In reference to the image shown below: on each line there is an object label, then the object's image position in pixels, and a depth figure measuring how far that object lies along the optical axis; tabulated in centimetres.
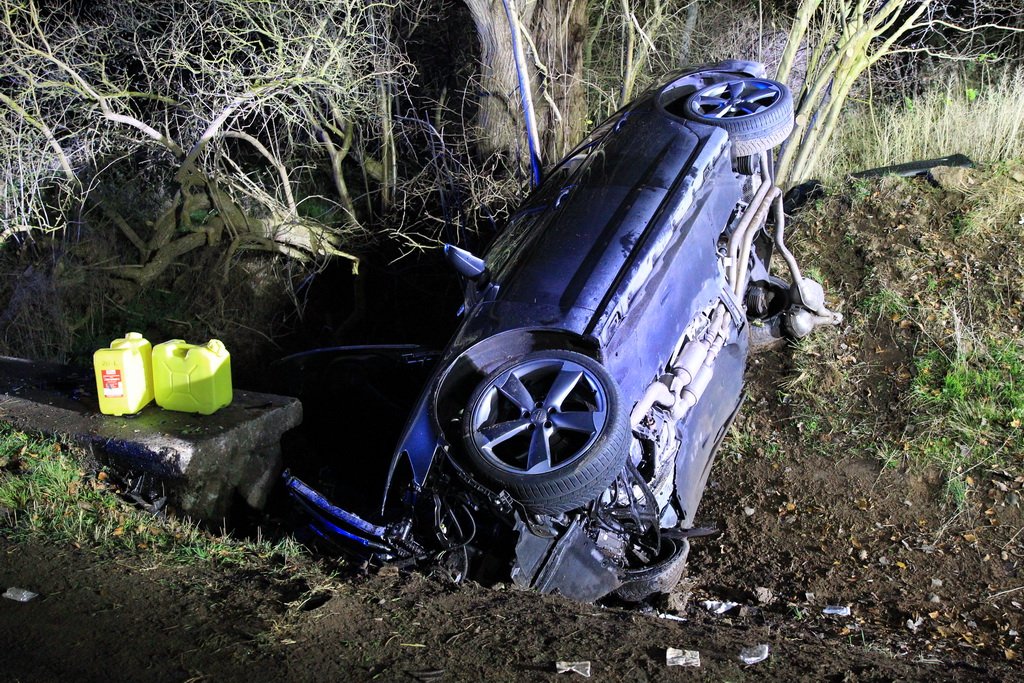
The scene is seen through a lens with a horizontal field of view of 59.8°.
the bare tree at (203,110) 688
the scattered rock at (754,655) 331
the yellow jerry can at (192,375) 495
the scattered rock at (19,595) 366
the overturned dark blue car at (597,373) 373
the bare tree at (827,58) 677
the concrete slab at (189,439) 467
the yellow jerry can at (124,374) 488
